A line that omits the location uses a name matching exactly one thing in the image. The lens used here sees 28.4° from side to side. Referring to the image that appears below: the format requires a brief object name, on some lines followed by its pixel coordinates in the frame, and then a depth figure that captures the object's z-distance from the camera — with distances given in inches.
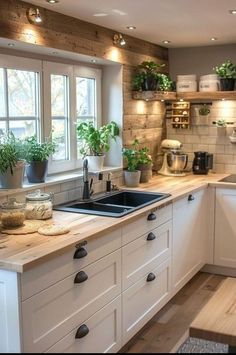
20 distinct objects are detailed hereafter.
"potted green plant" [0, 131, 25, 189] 111.9
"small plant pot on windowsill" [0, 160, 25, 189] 112.5
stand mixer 182.7
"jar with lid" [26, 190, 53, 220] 110.5
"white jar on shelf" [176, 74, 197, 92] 182.9
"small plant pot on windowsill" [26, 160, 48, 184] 123.8
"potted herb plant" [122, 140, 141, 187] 157.2
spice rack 191.5
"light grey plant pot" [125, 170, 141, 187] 157.1
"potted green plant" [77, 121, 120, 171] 149.3
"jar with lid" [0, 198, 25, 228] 101.8
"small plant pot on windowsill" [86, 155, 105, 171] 150.6
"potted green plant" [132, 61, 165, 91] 164.2
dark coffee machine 184.4
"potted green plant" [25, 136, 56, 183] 123.6
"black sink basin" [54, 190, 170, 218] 120.4
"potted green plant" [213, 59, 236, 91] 173.6
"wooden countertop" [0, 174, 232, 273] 80.0
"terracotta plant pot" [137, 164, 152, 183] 163.8
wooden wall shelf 165.0
